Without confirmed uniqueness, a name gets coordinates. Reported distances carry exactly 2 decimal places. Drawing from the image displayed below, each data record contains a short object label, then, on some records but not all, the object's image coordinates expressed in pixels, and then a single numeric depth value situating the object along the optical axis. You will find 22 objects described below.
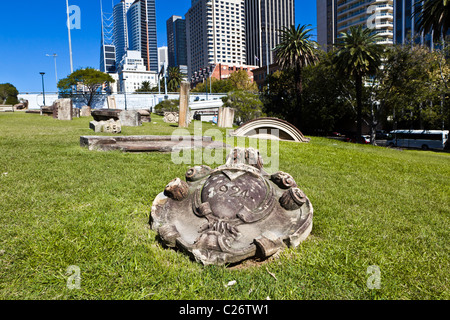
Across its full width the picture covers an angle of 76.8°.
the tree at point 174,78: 80.06
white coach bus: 31.15
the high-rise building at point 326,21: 74.62
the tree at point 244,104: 34.59
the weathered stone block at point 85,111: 30.41
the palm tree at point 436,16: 21.19
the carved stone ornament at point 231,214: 3.42
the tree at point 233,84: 71.88
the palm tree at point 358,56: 27.55
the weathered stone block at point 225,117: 22.73
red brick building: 107.88
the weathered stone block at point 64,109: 22.58
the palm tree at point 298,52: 33.75
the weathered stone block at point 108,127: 13.79
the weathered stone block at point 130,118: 18.84
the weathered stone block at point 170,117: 28.34
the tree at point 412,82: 27.61
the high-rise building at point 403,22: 58.08
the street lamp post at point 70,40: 48.94
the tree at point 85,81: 51.12
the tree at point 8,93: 61.86
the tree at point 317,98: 33.78
